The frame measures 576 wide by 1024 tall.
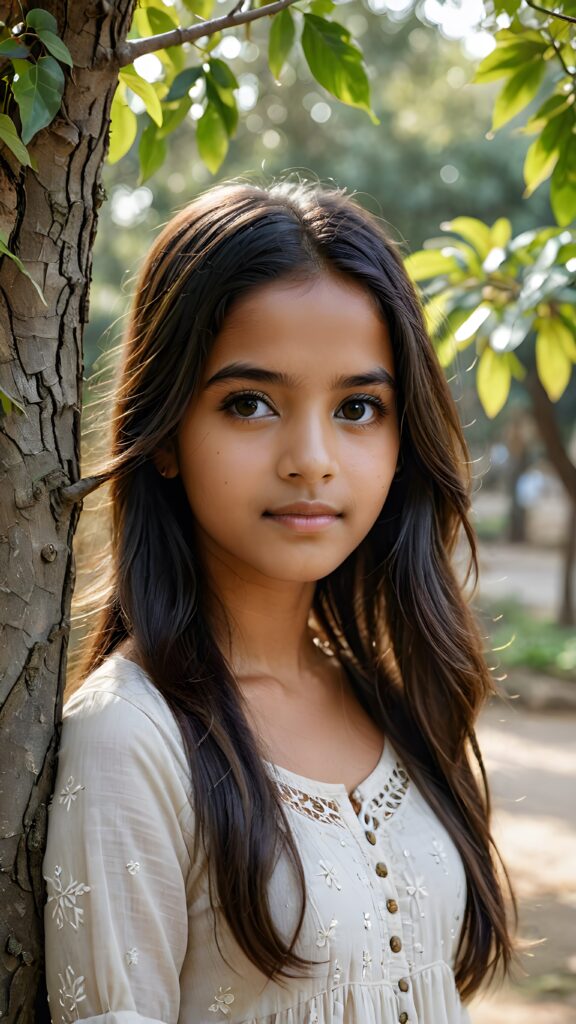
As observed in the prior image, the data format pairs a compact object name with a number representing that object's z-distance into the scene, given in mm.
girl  1012
